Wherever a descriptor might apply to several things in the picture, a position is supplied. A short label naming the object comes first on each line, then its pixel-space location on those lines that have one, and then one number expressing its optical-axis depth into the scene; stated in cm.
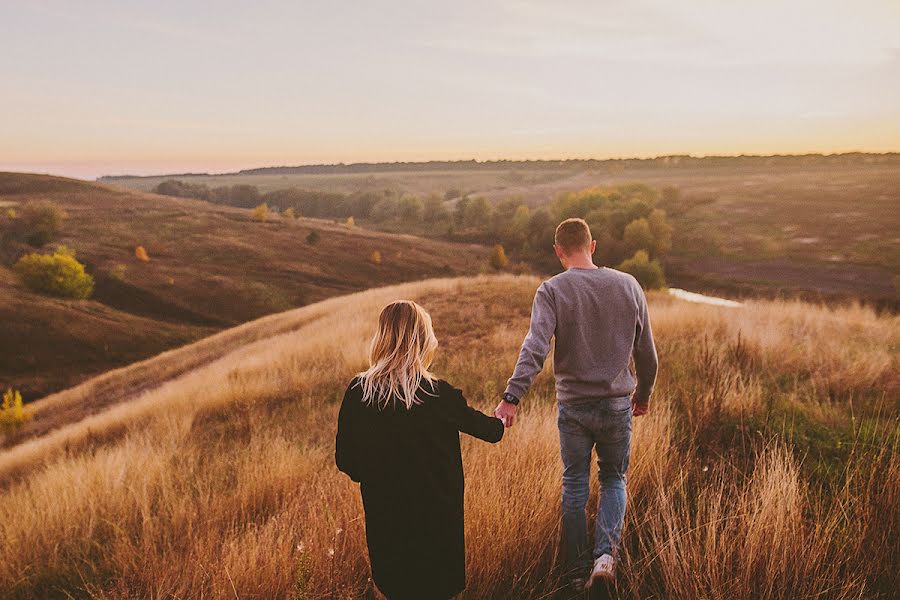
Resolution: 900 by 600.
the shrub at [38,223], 7006
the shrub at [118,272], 6184
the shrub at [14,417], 2134
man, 284
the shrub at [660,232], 6194
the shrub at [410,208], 13192
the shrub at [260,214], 10078
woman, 215
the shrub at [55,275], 5578
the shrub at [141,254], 6869
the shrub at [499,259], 6931
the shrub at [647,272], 4922
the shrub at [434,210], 12350
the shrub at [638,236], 6103
